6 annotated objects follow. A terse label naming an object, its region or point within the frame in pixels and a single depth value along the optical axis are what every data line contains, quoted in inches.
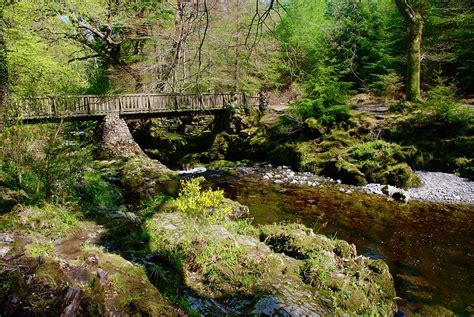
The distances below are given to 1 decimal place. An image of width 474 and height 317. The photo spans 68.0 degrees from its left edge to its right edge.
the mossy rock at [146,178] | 439.8
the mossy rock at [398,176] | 483.5
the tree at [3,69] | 325.7
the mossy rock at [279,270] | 185.9
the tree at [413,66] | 612.1
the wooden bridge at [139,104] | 558.9
